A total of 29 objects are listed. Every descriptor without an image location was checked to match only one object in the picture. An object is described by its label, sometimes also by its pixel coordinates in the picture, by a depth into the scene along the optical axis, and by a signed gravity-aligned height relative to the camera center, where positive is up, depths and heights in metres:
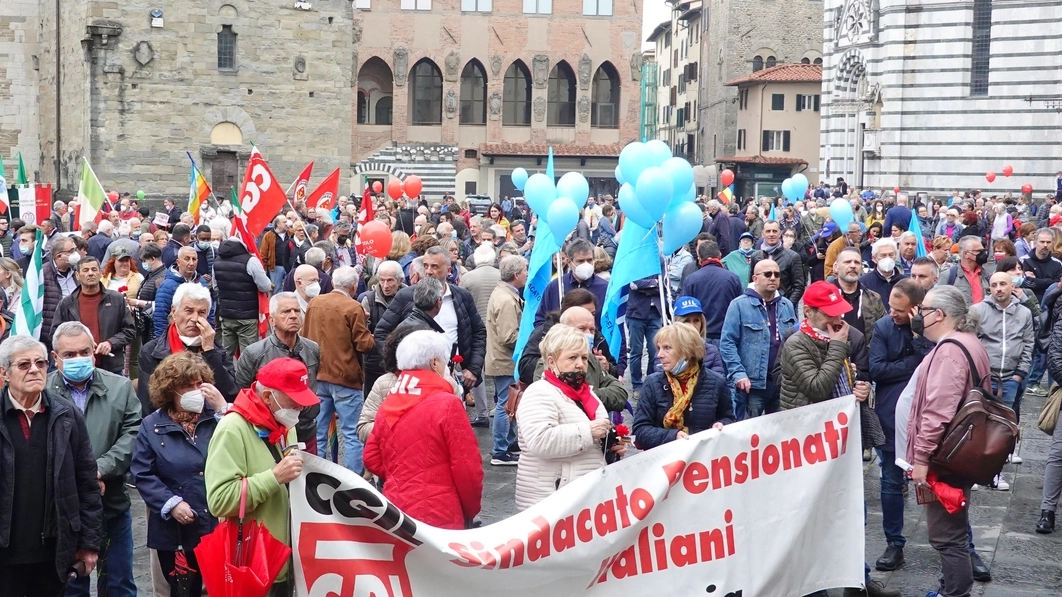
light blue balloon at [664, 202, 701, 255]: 10.11 -0.29
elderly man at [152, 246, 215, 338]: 10.44 -0.84
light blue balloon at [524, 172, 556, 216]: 11.50 -0.09
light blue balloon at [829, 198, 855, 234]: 15.94 -0.30
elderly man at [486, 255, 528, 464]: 10.24 -1.12
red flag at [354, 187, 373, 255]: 18.86 -0.45
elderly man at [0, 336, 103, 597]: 5.36 -1.22
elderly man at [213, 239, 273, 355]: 11.88 -1.00
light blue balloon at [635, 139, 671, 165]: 10.09 +0.25
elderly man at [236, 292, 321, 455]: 7.47 -0.97
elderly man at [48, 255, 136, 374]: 9.34 -0.97
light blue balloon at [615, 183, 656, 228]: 9.59 -0.20
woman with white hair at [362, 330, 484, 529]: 5.55 -1.15
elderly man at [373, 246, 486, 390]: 9.12 -0.97
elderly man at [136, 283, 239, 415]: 7.09 -0.82
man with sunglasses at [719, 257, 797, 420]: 8.32 -0.95
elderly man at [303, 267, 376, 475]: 8.66 -1.14
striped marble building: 35.66 +2.81
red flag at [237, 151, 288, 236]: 14.59 -0.24
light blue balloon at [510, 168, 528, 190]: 23.21 +0.11
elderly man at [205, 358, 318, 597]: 5.12 -1.08
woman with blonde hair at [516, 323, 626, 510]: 5.86 -1.08
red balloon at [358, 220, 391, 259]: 12.92 -0.57
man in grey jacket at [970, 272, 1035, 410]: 9.14 -1.00
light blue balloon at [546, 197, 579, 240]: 10.48 -0.27
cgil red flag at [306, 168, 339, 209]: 20.12 -0.22
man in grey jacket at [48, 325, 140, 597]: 6.03 -1.14
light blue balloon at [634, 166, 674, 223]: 9.45 -0.04
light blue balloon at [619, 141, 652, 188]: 10.05 +0.19
